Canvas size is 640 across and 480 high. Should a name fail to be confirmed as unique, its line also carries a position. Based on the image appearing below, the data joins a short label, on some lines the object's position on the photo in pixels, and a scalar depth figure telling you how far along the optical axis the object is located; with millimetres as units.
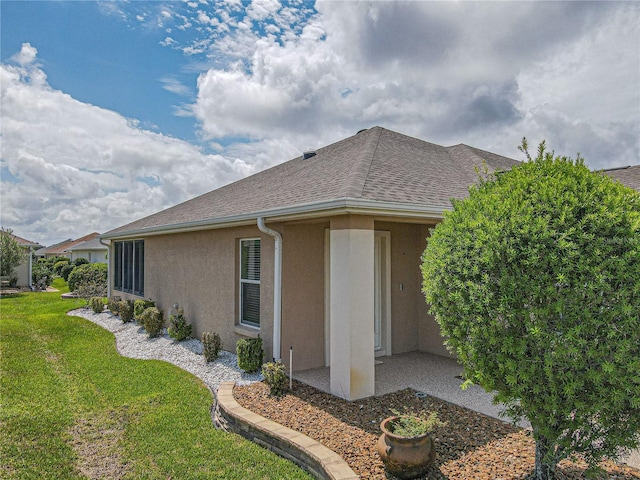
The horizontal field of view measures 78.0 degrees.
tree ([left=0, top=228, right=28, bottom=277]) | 27917
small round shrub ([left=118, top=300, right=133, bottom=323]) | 13977
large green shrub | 3109
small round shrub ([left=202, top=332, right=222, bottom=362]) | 8719
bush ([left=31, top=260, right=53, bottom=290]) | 29731
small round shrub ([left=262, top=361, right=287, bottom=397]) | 6512
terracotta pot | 3975
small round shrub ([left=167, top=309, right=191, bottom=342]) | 10820
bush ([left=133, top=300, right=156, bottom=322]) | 13118
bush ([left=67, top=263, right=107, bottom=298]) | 19281
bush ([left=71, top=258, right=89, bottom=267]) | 37762
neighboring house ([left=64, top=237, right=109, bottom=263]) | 42634
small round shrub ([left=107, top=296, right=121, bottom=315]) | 15414
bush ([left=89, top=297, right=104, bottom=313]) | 16672
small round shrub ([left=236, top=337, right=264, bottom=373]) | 7648
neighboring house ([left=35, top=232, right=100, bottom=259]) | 64688
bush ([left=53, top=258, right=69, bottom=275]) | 40062
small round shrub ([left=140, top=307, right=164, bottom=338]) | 11508
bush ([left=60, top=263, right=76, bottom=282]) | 35169
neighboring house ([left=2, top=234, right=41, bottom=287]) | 30250
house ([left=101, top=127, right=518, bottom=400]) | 6254
